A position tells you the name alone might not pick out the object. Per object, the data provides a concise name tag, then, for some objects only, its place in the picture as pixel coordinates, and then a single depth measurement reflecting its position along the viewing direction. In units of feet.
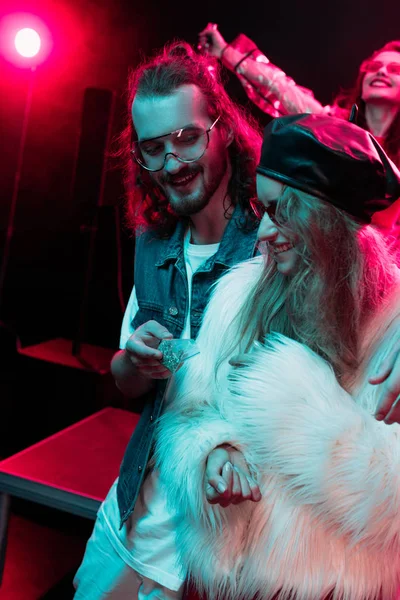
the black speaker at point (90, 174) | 9.61
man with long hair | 4.77
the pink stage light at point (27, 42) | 10.12
